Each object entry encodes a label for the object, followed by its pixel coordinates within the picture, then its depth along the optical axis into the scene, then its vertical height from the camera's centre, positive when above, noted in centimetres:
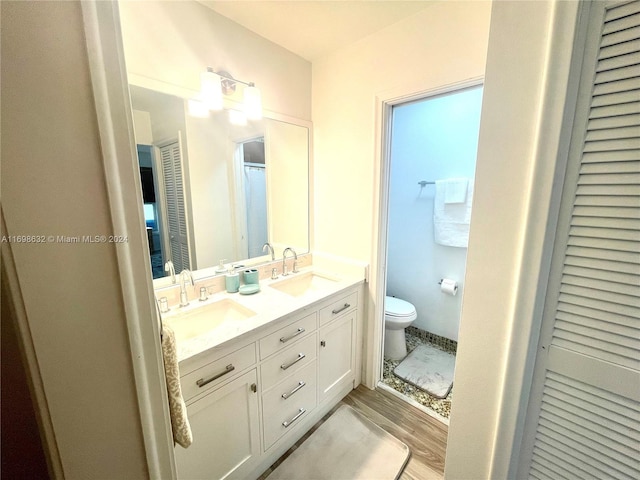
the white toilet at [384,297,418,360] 219 -107
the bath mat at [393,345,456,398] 197 -140
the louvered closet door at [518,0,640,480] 54 -19
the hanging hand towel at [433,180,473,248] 215 -18
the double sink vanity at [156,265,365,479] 108 -83
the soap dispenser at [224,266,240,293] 162 -52
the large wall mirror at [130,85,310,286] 139 +9
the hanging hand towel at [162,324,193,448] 64 -49
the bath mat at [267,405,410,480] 137 -143
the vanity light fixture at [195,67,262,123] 139 +59
